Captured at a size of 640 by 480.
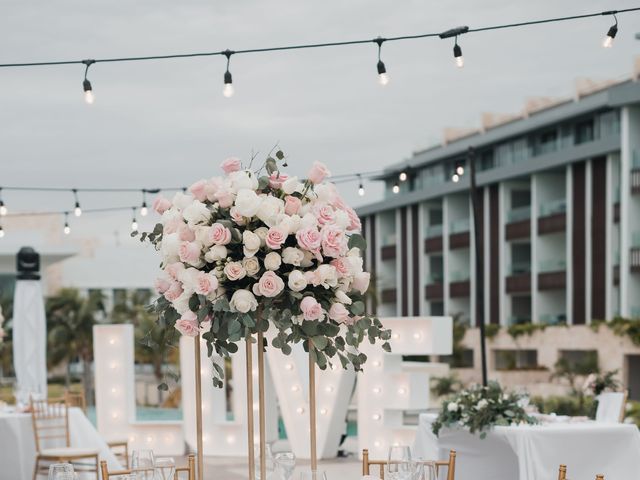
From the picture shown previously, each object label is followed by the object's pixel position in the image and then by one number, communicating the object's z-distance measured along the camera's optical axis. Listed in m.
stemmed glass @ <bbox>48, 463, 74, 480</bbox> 3.73
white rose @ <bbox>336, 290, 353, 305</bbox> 3.57
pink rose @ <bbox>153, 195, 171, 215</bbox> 3.81
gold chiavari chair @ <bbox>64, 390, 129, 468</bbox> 10.32
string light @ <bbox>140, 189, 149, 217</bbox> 12.10
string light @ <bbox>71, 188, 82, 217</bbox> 12.56
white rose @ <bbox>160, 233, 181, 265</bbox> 3.60
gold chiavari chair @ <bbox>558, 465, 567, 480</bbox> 4.03
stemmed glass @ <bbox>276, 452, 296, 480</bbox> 3.88
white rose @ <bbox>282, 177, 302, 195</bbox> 3.62
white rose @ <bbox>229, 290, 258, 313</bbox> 3.46
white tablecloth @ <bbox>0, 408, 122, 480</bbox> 9.99
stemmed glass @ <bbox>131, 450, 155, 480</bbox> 3.76
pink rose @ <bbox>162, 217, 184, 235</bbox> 3.64
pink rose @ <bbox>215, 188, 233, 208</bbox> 3.58
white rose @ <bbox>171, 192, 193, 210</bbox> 3.69
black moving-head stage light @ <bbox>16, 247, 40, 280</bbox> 12.28
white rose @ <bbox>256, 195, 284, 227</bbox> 3.51
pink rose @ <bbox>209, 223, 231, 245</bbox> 3.48
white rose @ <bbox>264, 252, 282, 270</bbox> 3.47
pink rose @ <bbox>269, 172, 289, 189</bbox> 3.67
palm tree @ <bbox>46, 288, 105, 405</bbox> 33.38
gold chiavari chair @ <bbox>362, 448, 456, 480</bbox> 4.58
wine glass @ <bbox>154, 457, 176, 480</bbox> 3.78
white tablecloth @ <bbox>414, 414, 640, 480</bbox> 7.71
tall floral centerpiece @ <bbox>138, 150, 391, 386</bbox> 3.48
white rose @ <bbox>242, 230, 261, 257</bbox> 3.48
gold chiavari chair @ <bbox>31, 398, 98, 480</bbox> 9.46
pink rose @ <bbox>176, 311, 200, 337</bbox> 3.56
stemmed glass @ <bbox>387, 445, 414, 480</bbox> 3.85
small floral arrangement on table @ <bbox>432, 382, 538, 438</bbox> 7.90
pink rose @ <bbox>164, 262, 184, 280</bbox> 3.58
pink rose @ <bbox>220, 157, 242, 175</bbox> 3.70
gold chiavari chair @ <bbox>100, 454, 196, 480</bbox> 4.22
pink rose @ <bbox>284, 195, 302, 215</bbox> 3.56
